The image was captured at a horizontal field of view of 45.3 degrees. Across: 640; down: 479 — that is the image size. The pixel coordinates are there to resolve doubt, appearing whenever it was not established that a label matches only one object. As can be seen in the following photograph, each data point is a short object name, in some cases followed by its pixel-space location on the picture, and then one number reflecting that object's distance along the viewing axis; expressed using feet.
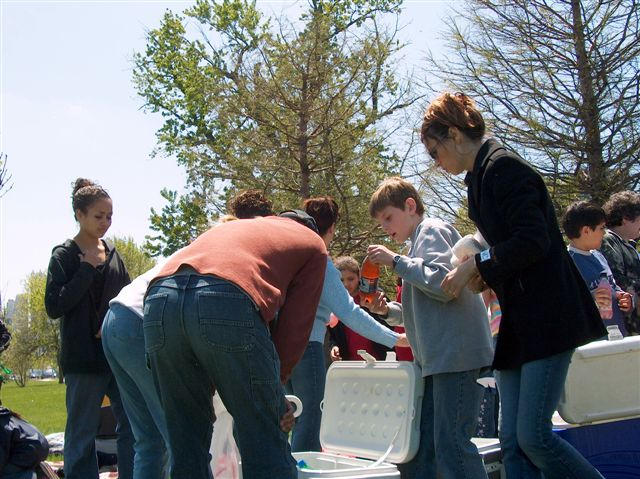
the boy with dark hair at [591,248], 15.24
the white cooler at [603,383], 11.27
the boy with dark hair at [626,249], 17.15
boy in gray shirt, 10.77
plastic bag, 11.86
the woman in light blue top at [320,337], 13.23
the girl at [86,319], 15.29
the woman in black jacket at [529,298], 9.30
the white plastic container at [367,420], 11.91
